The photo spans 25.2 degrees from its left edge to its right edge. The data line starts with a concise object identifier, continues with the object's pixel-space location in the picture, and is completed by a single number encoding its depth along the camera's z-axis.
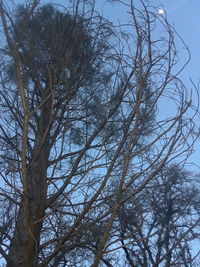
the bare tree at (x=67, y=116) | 2.52
